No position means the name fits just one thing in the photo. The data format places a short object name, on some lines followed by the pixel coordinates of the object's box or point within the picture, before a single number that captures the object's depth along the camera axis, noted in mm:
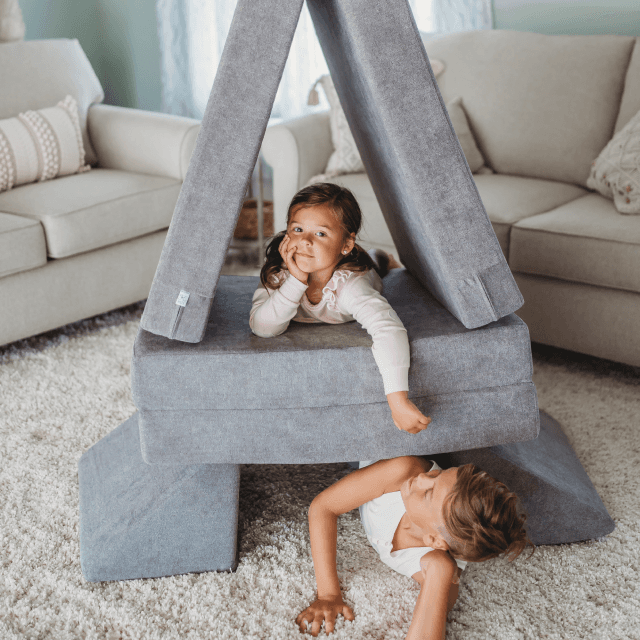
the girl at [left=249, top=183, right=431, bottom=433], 1206
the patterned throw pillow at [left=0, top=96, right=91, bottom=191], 2441
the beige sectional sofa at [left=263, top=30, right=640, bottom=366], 1996
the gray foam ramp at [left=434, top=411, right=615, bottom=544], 1387
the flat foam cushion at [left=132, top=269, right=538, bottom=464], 1229
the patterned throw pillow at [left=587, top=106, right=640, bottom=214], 2143
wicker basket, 3287
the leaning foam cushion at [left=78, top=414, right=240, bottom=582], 1321
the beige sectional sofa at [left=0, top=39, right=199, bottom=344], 2195
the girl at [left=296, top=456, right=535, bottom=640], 1140
